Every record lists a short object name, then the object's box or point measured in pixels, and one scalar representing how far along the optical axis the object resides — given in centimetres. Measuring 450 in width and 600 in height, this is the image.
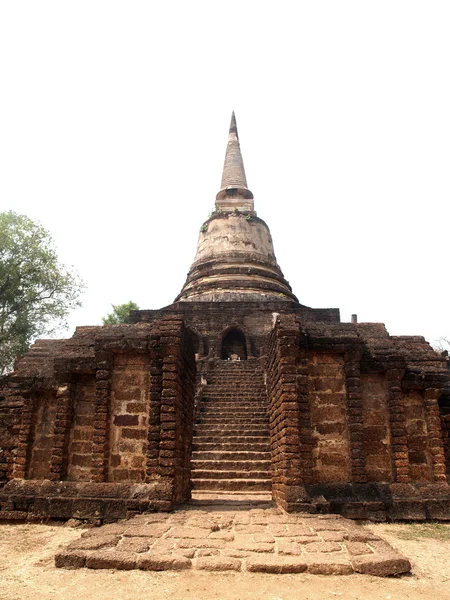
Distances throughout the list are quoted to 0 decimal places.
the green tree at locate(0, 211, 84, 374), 2309
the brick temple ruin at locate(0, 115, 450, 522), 721
